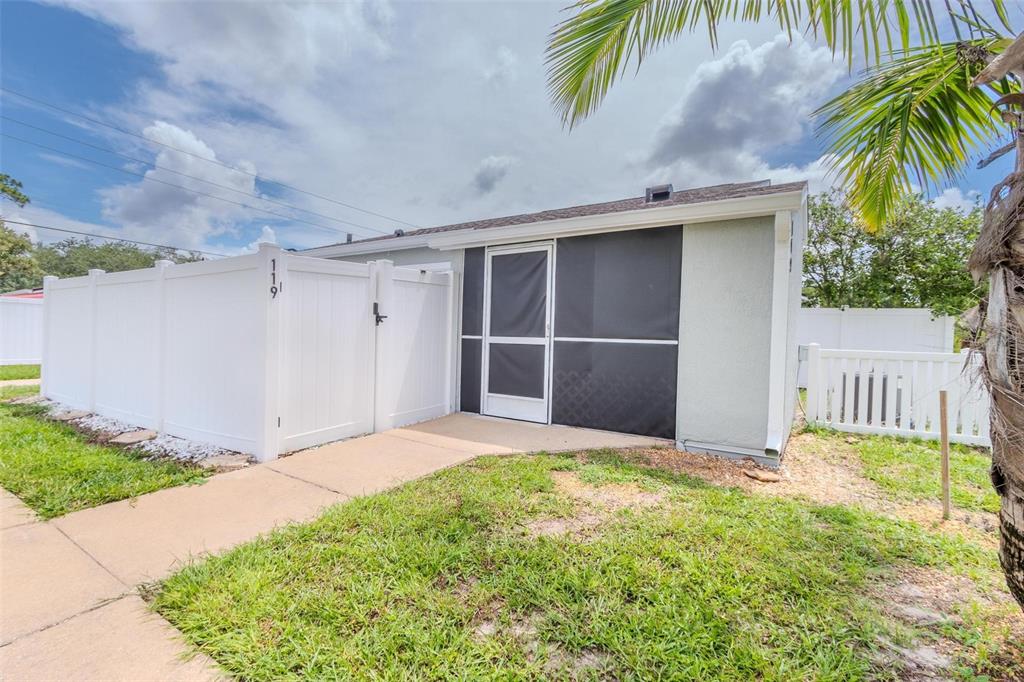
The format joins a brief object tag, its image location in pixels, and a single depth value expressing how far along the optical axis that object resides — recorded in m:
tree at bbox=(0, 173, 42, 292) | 15.83
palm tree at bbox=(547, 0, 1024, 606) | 1.64
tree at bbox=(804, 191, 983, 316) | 10.56
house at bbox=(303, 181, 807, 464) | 4.40
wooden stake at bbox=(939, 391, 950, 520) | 3.12
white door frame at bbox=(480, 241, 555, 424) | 5.79
